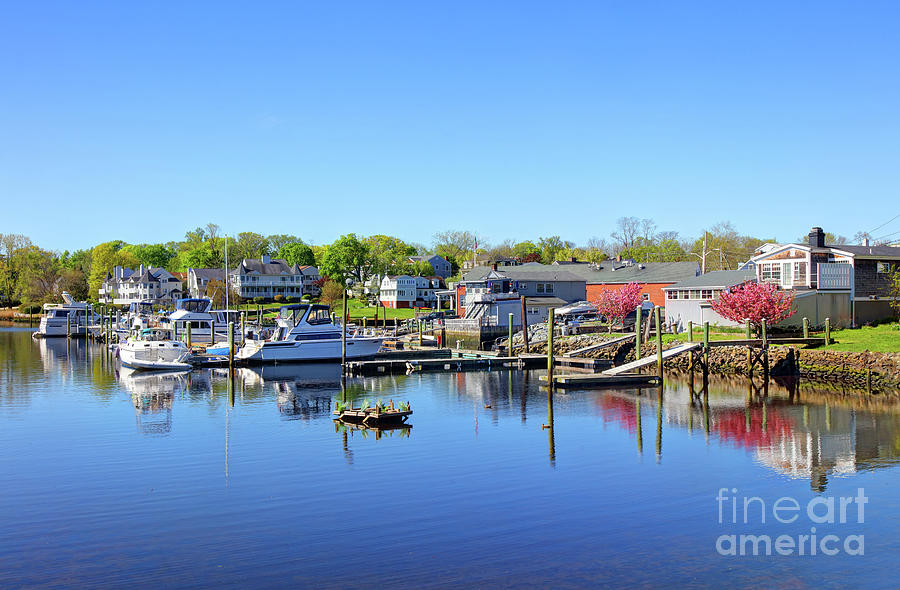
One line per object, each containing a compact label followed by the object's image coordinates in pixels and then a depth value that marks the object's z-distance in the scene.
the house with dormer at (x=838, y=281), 55.91
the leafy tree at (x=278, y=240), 189.62
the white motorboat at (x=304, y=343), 58.38
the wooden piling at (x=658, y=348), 45.61
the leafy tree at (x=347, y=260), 141.62
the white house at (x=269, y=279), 141.38
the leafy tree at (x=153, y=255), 186.38
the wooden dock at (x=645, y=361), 47.25
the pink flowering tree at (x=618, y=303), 72.62
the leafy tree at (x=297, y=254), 163.25
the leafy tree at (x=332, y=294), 120.44
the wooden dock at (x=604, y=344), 58.53
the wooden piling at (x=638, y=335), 52.19
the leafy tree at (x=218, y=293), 128.12
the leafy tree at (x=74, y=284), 150.88
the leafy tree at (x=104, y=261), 162.00
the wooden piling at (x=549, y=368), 44.75
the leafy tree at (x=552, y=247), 167.85
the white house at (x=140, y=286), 145.50
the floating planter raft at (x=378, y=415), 33.03
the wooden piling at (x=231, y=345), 54.25
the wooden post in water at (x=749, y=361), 49.70
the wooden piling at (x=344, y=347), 52.56
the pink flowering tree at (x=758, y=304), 53.12
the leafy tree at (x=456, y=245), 180.25
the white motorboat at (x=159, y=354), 55.34
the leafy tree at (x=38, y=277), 142.38
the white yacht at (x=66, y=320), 100.94
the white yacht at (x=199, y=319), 66.62
